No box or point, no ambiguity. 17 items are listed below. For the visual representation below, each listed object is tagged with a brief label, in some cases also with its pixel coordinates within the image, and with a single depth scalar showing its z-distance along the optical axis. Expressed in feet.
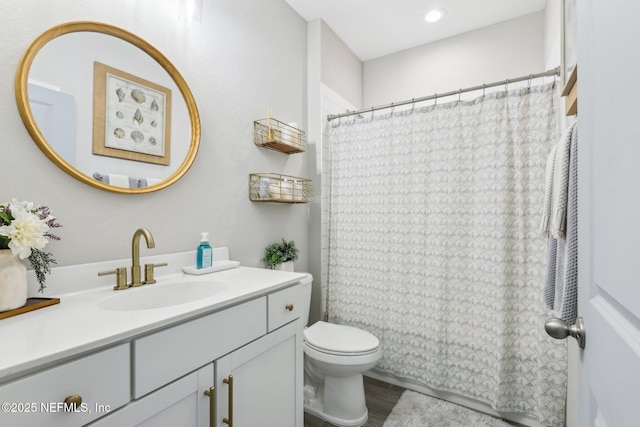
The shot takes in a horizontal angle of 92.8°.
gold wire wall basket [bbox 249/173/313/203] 5.92
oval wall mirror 3.40
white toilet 5.39
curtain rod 5.28
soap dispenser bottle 4.63
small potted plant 6.27
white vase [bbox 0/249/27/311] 2.67
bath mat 5.61
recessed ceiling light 7.38
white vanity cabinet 2.54
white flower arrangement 2.68
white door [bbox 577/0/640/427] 1.27
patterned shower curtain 5.51
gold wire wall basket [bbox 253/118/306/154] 6.03
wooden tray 2.64
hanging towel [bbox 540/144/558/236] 3.54
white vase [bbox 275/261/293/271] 6.40
